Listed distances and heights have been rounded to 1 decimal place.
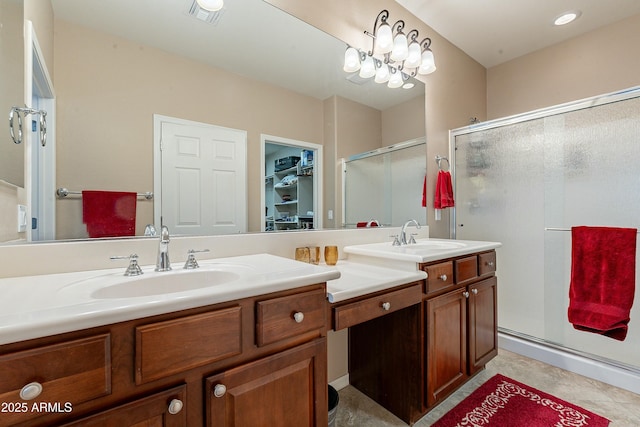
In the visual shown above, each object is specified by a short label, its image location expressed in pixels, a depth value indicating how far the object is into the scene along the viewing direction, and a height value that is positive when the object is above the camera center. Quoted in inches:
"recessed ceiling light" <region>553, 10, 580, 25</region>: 86.5 +59.5
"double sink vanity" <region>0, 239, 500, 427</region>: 21.8 -12.5
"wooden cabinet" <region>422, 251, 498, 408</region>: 57.0 -25.0
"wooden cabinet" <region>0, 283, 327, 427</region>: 21.4 -13.8
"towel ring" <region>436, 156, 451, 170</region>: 96.1 +18.1
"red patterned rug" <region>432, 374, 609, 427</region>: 57.2 -41.2
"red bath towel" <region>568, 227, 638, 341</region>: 60.4 -14.4
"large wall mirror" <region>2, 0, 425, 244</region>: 40.3 +22.6
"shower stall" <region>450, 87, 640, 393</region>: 73.0 +4.6
